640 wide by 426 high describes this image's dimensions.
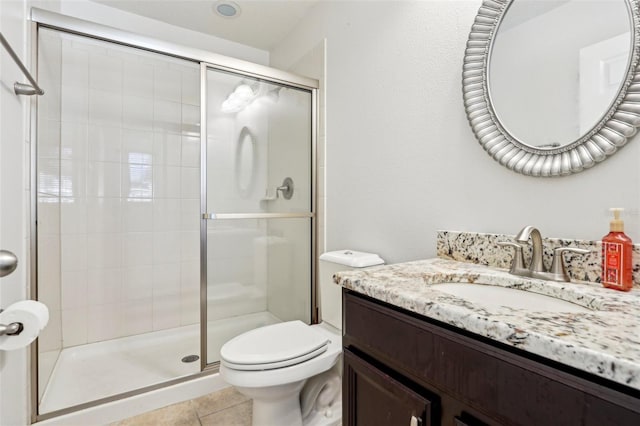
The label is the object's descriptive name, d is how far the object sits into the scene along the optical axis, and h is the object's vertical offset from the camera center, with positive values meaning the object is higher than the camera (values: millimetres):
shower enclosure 1775 +12
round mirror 806 +398
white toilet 1190 -608
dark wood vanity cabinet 438 -305
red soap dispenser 734 -107
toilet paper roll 698 -264
